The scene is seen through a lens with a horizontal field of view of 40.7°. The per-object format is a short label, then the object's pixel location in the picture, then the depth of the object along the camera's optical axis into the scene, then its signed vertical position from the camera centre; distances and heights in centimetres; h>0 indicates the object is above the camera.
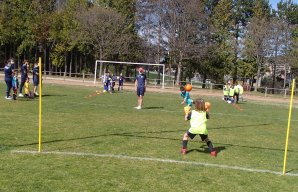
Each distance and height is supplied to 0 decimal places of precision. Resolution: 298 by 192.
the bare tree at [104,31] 5338 +444
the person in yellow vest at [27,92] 2063 -165
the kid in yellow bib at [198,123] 884 -120
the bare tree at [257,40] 5331 +412
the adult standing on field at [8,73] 1884 -64
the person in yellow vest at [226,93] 2950 -171
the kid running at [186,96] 1552 -111
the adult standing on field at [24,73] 2050 -67
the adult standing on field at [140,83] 1853 -83
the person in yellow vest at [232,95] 2848 -177
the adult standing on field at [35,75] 2094 -78
